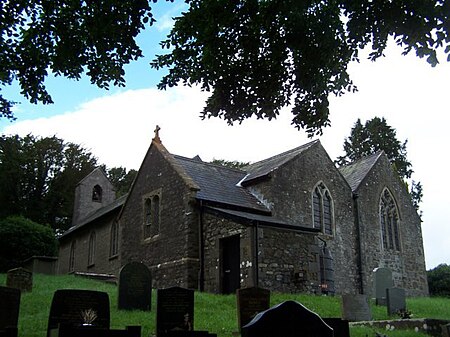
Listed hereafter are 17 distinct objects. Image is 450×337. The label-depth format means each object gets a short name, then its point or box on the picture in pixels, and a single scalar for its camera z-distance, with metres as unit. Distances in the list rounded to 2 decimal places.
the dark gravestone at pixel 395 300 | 17.06
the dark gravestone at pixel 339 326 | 9.60
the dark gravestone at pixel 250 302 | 11.76
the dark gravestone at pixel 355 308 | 14.95
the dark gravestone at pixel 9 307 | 10.14
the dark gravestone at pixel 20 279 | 17.52
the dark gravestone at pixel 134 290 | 14.85
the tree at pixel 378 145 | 50.84
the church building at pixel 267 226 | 20.16
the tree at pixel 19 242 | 33.06
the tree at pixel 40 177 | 48.19
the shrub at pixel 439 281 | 34.69
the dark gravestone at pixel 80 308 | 10.45
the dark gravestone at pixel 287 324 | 7.03
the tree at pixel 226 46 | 11.43
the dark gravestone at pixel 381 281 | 20.55
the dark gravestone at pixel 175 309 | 11.50
